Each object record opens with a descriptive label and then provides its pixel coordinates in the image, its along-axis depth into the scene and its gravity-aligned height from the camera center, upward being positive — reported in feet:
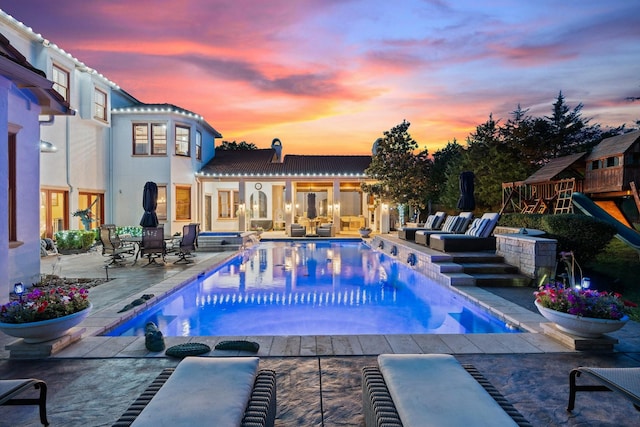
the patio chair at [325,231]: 63.37 -4.34
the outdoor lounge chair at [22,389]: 7.52 -3.95
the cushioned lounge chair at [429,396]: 6.41 -3.71
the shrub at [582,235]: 29.78 -2.36
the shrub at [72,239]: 42.06 -3.86
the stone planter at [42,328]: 12.39 -4.26
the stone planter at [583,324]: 12.67 -4.19
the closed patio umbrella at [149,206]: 38.11 +0.01
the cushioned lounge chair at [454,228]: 38.40 -2.35
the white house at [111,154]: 45.21 +8.11
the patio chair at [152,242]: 33.76 -3.36
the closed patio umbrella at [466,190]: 40.88 +1.83
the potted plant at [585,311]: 12.75 -3.79
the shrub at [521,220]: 35.29 -1.57
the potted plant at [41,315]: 12.49 -3.86
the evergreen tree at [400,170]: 61.16 +6.12
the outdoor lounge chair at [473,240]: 31.63 -2.98
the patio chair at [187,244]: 35.80 -3.79
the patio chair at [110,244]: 33.73 -3.61
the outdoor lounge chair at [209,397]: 6.41 -3.71
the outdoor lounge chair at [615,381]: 7.54 -3.85
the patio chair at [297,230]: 63.21 -4.17
